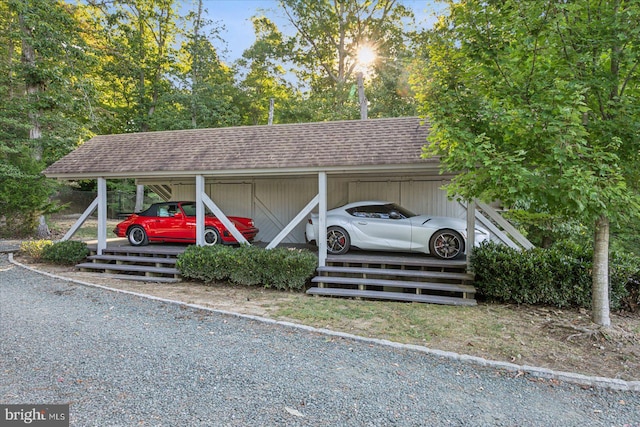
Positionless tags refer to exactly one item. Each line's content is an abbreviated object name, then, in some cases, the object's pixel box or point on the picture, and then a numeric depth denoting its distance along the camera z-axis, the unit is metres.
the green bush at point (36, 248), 10.27
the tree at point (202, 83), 21.56
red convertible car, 9.45
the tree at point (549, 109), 4.06
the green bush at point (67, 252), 9.65
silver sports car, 7.47
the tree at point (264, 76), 25.98
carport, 7.48
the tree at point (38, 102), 13.74
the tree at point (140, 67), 20.88
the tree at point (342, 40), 23.36
